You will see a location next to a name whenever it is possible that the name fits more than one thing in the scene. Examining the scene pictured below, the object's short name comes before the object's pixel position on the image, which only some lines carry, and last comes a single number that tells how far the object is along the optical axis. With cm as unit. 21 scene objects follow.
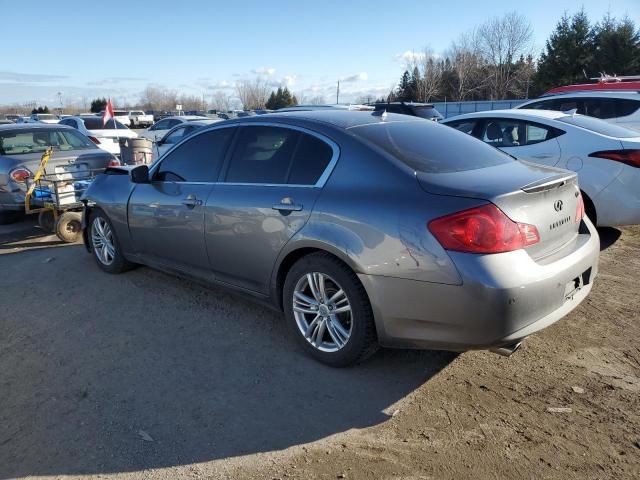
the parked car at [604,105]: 857
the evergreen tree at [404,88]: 5219
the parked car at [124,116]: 4472
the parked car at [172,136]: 1381
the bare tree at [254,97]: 8238
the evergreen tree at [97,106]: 6731
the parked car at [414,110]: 1598
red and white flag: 1440
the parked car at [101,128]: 1455
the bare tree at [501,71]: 4725
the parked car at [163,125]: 2127
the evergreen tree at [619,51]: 3650
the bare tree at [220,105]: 8976
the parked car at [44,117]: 3136
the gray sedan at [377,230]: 284
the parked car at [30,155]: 736
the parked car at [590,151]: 560
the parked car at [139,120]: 5188
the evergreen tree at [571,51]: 3906
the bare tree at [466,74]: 4828
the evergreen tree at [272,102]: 7275
